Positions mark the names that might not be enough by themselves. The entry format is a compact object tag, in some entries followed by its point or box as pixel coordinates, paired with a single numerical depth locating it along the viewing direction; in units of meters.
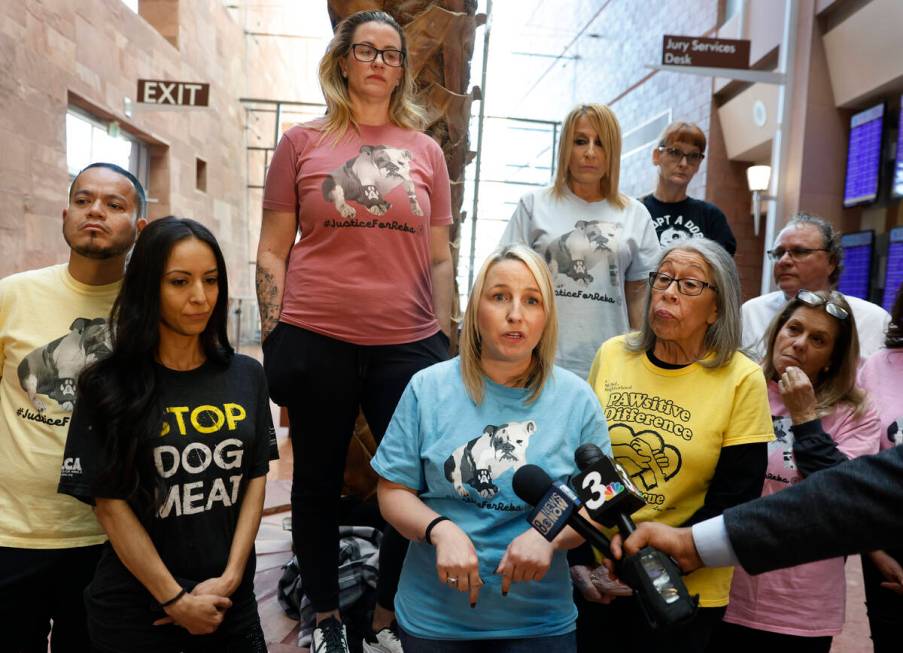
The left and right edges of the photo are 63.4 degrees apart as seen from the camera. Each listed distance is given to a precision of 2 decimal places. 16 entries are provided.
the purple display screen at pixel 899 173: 7.11
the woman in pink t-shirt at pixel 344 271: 2.21
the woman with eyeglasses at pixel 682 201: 3.19
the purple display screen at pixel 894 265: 6.95
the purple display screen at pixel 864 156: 7.63
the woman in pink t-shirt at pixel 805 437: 2.08
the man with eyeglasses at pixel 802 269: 2.88
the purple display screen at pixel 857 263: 7.52
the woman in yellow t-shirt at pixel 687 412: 1.89
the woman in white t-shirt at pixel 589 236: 2.56
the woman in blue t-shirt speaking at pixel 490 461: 1.66
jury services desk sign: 7.56
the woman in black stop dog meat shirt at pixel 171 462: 1.71
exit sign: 9.58
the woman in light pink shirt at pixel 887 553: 2.19
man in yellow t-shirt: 1.92
